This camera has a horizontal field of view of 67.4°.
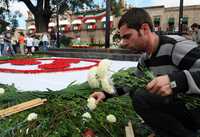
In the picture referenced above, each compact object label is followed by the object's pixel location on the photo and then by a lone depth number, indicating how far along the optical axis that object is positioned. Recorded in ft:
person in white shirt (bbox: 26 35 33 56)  25.51
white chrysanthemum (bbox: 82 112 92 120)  3.84
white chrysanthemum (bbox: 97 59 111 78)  3.49
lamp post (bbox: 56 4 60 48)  31.90
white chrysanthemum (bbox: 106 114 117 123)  3.96
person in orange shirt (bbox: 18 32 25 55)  24.15
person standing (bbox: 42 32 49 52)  26.36
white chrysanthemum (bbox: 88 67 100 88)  3.63
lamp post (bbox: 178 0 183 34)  20.16
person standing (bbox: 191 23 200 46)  14.27
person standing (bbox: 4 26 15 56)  23.79
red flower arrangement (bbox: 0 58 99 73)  12.84
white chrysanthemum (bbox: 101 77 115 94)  3.49
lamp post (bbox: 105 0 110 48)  21.36
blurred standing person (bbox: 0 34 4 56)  23.67
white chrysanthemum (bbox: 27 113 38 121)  3.78
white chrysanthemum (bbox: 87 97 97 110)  3.49
